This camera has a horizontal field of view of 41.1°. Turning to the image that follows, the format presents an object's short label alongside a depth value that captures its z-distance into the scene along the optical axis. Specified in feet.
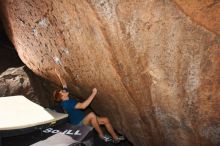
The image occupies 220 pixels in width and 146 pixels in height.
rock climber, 17.71
